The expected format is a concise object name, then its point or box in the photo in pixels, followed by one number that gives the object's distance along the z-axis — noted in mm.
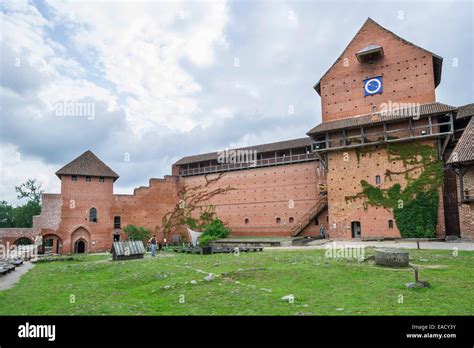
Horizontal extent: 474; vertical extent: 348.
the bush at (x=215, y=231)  32756
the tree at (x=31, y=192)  60125
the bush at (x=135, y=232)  36094
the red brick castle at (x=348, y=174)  24625
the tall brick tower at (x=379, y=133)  24766
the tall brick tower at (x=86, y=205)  34281
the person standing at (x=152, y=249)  24231
